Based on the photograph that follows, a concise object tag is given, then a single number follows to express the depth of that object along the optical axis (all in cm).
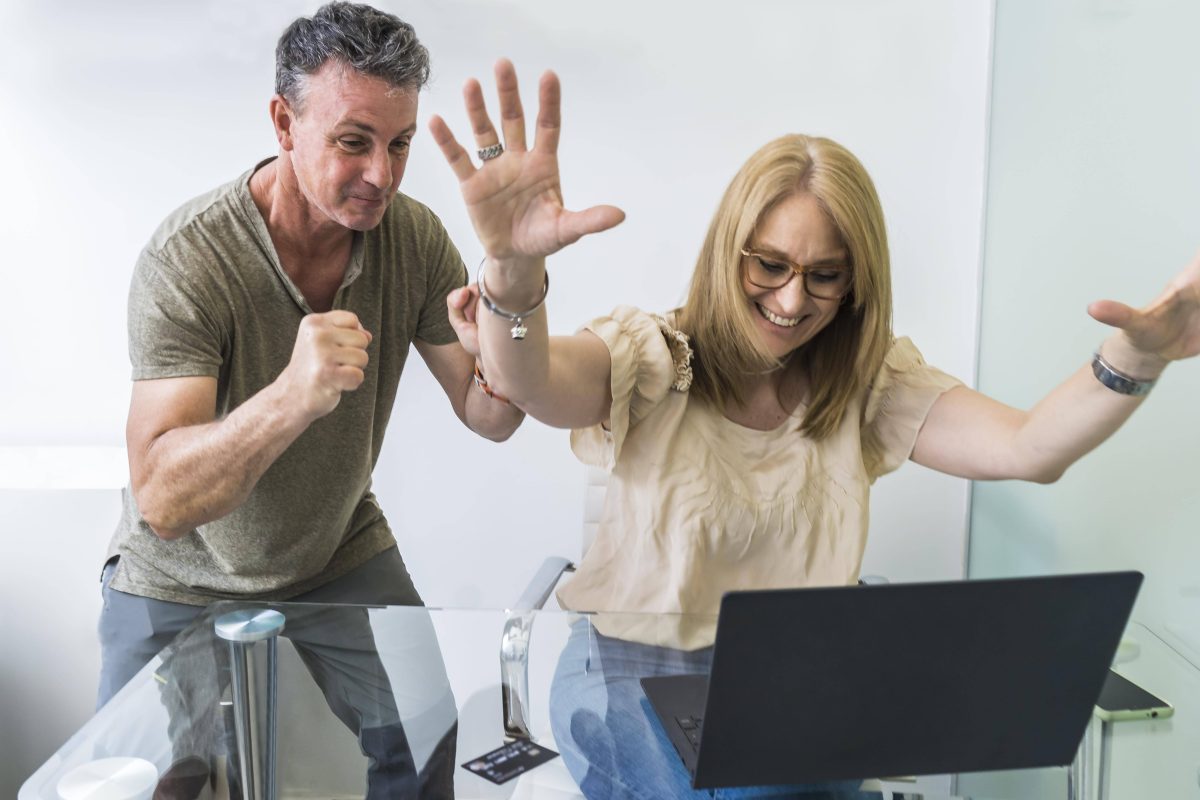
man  174
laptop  101
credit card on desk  126
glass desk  121
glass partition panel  176
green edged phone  125
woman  142
